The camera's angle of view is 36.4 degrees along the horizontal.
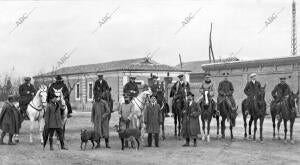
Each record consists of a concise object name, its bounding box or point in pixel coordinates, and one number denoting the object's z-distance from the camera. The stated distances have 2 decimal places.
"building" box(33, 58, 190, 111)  43.53
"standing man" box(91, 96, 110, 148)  13.46
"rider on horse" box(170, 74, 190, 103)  16.02
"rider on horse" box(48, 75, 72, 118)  14.76
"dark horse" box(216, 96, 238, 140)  15.73
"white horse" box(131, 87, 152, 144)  14.74
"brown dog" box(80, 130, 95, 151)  12.69
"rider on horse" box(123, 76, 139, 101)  15.83
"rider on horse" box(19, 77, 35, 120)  16.14
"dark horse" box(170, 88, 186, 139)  16.00
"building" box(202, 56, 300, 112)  26.89
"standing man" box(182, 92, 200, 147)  13.85
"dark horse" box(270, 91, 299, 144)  15.18
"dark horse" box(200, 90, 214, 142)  15.20
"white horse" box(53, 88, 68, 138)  13.31
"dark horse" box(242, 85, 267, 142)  15.47
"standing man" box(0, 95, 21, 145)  14.66
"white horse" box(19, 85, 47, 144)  14.67
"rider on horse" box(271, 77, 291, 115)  15.58
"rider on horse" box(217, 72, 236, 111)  15.95
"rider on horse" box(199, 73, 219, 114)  15.23
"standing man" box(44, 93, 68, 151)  12.54
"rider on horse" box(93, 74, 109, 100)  15.56
